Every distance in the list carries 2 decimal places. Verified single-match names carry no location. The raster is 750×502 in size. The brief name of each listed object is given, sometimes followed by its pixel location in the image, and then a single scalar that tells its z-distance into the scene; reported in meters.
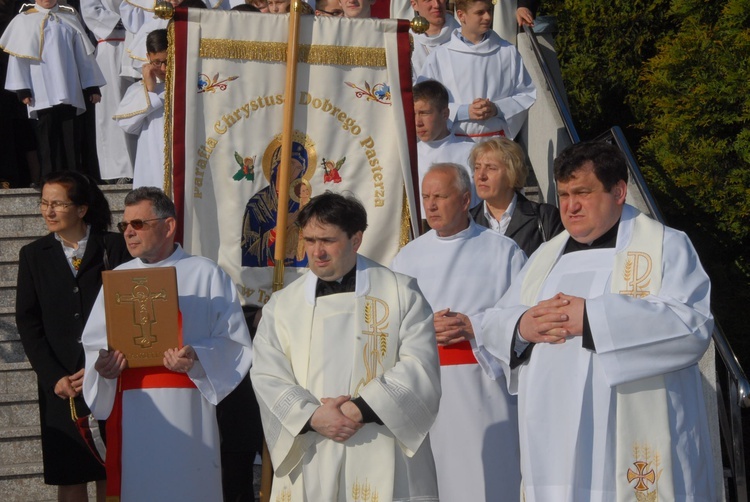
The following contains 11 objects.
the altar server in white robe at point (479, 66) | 17.73
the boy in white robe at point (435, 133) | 15.68
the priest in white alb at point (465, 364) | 12.52
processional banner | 12.69
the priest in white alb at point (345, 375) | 10.24
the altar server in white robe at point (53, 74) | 19.58
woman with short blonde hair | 13.68
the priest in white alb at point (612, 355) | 10.17
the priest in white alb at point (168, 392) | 11.67
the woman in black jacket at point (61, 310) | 12.57
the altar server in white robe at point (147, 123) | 17.19
